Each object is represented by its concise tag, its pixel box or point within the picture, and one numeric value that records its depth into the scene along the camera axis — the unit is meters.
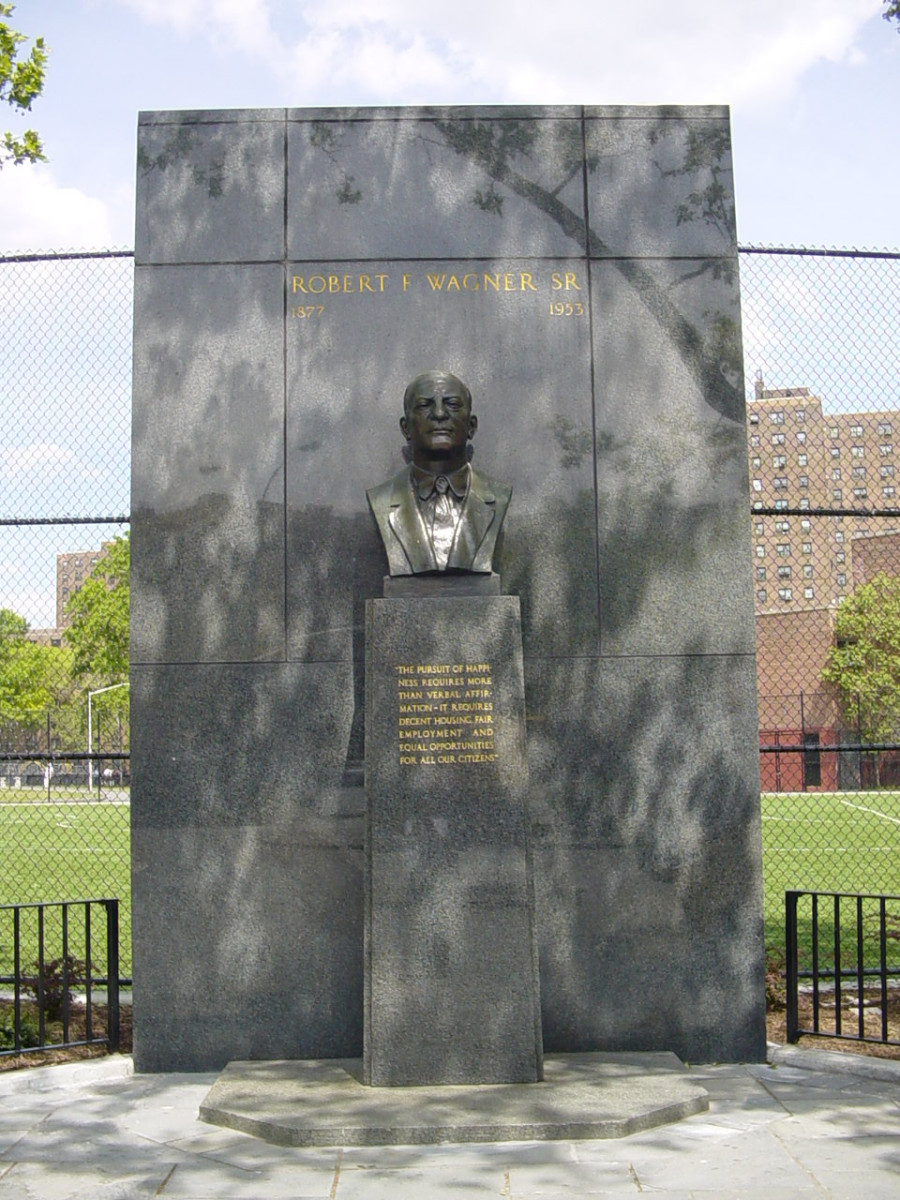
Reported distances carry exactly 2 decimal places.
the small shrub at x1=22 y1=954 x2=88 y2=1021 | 8.69
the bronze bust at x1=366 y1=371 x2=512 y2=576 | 7.42
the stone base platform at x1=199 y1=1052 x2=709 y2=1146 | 6.04
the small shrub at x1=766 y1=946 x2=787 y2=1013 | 8.88
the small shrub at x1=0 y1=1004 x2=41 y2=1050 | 8.05
